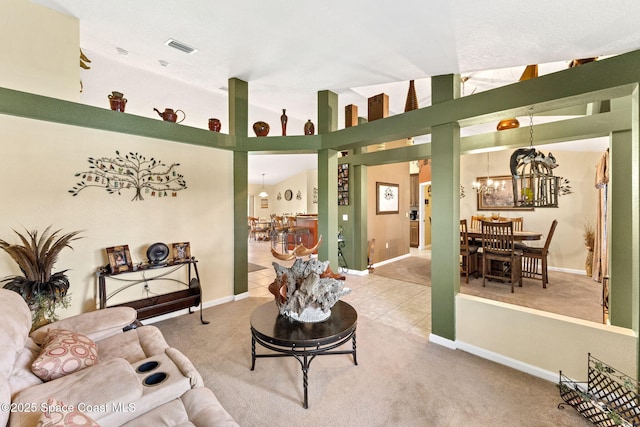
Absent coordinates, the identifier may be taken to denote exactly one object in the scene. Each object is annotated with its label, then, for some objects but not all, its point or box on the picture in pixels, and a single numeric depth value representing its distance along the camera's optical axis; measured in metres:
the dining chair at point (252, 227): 10.37
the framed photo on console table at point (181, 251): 3.33
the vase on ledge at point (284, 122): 4.25
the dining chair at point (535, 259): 4.51
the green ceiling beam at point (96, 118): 2.37
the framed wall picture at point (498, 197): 6.21
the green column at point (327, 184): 4.00
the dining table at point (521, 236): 4.48
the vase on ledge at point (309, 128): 4.20
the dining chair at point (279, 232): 8.55
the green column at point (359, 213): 5.38
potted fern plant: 2.18
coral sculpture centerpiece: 2.14
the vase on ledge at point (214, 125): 3.83
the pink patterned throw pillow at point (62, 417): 0.90
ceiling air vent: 2.80
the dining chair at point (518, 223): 6.05
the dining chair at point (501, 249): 4.33
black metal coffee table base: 1.87
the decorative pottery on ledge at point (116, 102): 3.01
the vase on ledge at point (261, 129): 4.11
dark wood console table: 2.83
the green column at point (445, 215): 2.72
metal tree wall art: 2.84
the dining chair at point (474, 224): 6.35
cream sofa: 1.08
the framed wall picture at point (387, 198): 6.10
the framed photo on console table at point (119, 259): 2.84
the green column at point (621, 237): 2.70
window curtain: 3.91
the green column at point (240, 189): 3.90
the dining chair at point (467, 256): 4.78
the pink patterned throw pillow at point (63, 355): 1.33
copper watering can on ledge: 3.39
